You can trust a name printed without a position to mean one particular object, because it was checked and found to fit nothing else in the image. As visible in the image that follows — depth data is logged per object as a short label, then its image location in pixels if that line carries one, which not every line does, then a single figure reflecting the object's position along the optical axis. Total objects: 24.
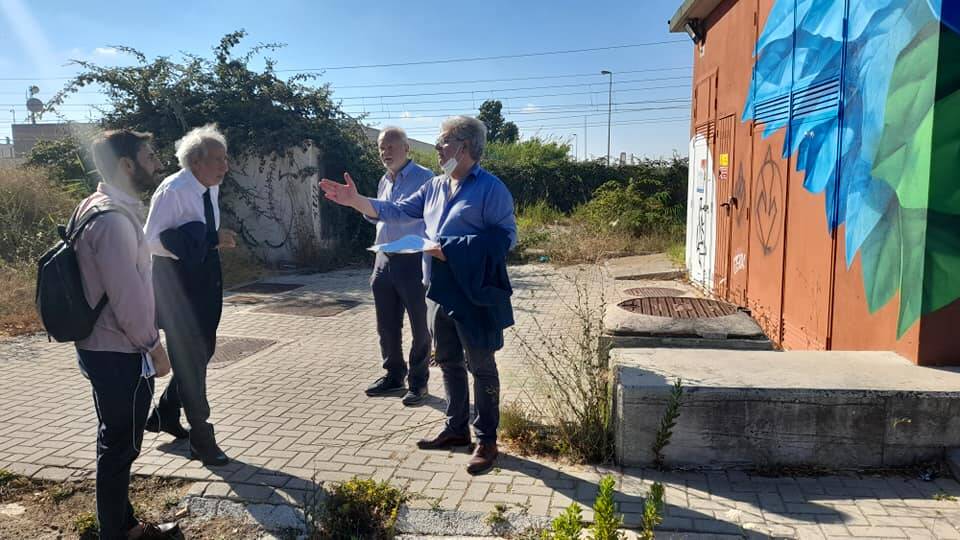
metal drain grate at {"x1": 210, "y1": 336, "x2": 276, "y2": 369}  6.68
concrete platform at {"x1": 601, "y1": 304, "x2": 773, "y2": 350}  5.20
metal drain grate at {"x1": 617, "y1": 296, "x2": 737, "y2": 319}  5.85
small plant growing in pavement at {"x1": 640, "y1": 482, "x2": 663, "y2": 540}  2.32
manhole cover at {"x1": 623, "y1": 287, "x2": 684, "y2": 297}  8.00
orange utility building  3.99
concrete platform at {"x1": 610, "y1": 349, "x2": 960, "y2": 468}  3.81
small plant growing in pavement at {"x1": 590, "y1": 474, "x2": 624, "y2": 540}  2.27
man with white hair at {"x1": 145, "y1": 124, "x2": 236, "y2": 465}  3.94
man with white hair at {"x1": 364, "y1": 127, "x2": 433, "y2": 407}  5.25
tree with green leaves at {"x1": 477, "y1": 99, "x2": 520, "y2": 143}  57.84
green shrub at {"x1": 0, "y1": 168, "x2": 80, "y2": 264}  10.70
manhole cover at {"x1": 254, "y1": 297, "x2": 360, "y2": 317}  9.18
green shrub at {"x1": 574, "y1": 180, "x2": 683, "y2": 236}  16.25
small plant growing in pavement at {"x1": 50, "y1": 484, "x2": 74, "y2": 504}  3.80
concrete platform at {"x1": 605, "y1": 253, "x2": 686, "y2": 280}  10.87
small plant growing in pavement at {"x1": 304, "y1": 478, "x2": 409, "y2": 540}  3.30
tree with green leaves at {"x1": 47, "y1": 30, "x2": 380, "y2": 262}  12.60
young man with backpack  2.98
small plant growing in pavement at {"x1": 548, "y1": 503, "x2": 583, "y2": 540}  2.27
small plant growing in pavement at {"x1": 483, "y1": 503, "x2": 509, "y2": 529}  3.44
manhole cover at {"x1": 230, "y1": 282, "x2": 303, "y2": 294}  10.90
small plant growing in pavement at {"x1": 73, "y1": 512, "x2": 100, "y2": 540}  3.40
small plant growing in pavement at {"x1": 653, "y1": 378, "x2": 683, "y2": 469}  3.64
